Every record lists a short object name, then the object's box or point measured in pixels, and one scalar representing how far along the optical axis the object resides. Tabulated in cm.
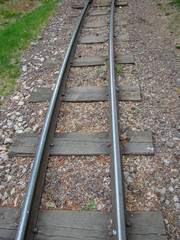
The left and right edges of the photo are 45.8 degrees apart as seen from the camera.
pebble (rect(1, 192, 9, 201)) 258
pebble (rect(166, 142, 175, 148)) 302
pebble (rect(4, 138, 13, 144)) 330
